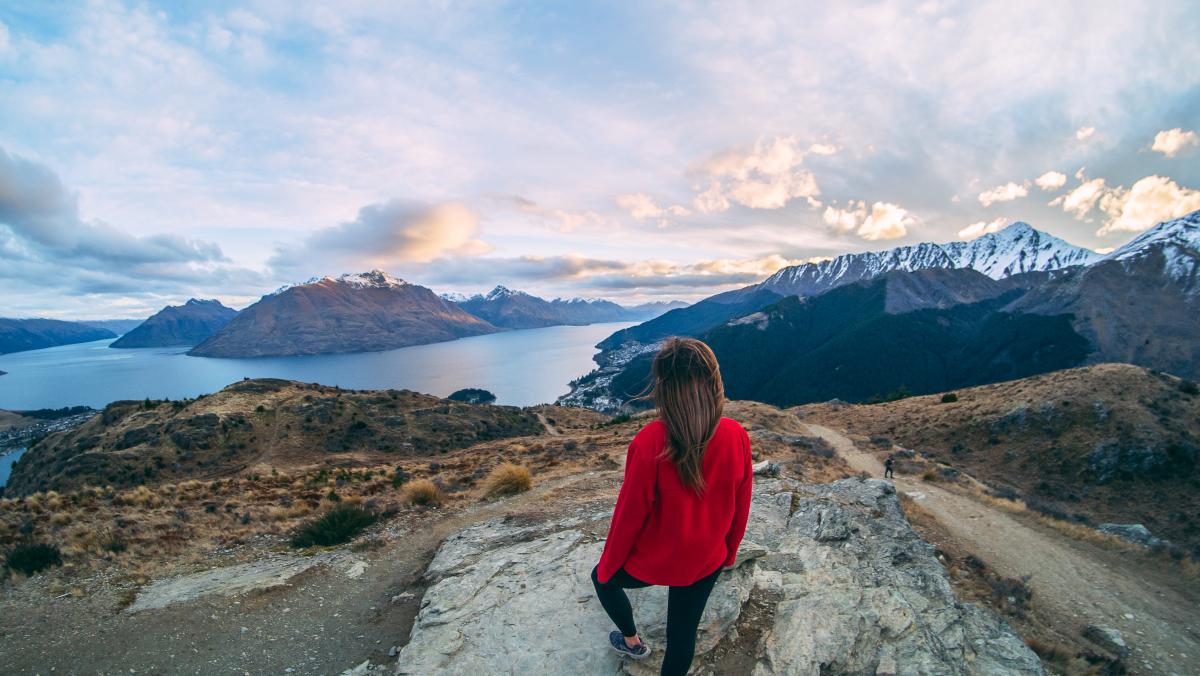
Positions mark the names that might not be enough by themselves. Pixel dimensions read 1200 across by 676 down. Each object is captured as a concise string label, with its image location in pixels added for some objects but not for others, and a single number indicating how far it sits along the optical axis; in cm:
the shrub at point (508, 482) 1008
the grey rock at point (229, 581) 470
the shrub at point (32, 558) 541
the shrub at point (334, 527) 712
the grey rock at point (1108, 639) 610
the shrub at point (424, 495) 927
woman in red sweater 126
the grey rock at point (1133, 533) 1187
